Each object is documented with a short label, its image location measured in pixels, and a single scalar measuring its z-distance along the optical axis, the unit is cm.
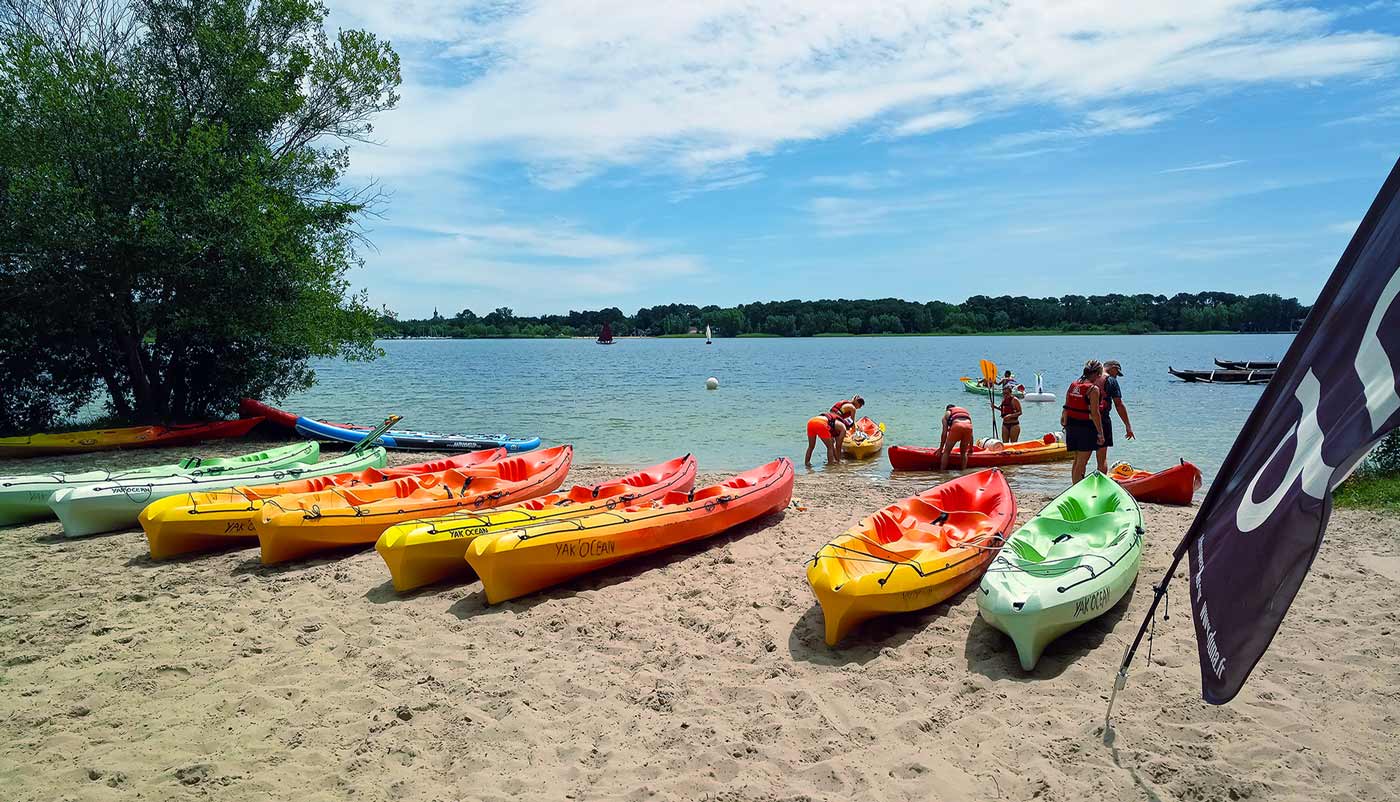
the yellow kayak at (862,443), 1457
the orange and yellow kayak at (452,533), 636
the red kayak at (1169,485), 938
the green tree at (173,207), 1248
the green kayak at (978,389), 2213
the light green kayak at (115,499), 808
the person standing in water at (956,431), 1271
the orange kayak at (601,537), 611
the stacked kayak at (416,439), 1466
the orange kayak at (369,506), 715
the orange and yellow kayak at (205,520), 730
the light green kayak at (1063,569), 486
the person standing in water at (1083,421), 922
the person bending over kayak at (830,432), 1402
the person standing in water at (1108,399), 927
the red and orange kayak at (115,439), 1244
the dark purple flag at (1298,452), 209
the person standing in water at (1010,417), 1491
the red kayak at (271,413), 1513
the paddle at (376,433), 1211
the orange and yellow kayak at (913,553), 529
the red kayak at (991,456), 1327
